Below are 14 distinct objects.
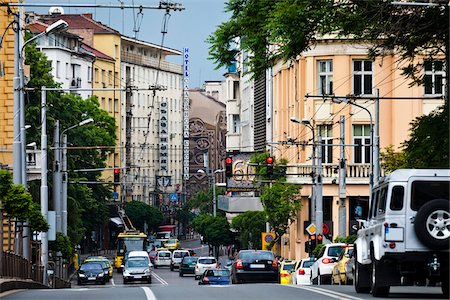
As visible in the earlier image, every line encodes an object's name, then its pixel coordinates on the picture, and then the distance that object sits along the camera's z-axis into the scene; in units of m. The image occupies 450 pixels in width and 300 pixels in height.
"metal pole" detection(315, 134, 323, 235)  72.50
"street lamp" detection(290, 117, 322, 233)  73.25
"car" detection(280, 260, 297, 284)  58.65
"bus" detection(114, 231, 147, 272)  112.81
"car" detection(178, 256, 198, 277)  99.12
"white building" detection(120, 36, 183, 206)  180.38
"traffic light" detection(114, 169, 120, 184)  79.32
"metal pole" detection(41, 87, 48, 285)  60.34
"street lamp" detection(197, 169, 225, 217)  167.25
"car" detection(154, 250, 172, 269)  123.56
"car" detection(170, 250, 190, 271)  116.06
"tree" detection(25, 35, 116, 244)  90.44
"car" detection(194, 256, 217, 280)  90.94
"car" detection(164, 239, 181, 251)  148.25
